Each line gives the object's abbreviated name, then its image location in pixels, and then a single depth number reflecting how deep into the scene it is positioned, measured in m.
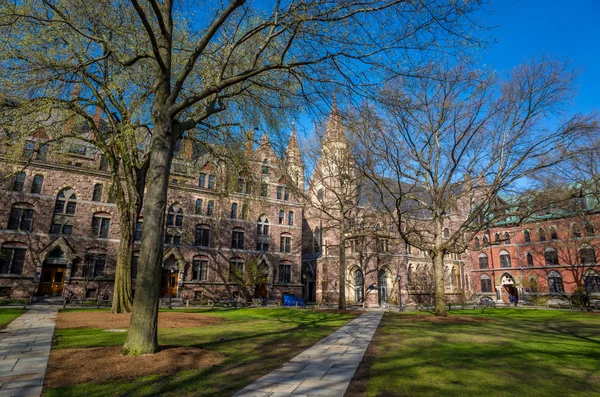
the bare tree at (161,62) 7.14
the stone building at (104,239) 27.34
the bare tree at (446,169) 15.93
